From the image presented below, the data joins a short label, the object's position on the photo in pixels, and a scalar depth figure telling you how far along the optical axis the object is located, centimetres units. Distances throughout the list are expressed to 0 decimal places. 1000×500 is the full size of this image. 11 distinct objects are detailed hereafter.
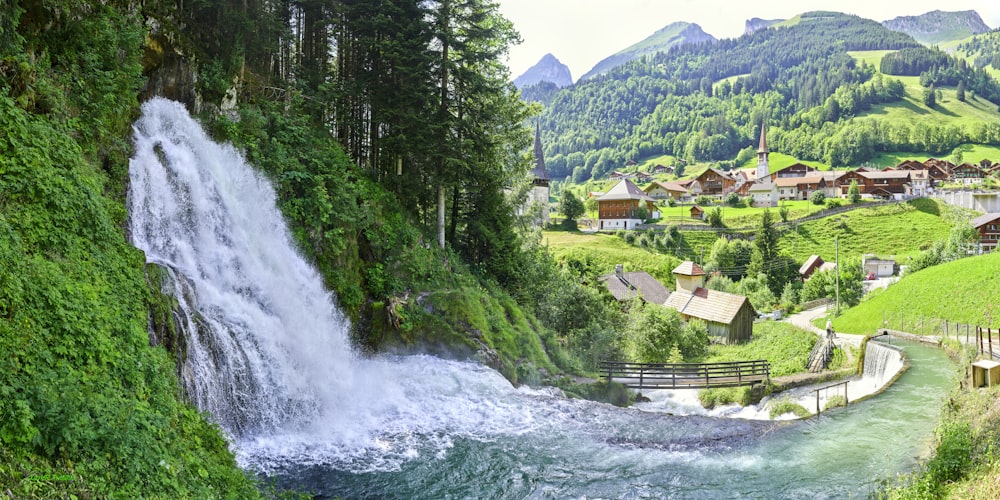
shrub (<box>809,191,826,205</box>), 11181
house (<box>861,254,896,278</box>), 7950
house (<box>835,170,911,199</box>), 12369
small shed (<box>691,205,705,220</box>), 11348
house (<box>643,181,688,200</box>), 13838
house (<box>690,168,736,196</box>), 14388
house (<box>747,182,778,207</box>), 12444
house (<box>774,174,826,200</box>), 13150
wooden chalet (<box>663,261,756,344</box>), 4853
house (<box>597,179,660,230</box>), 10525
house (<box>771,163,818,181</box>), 15200
